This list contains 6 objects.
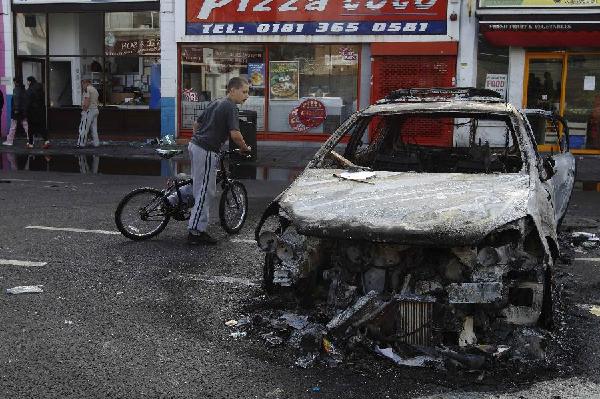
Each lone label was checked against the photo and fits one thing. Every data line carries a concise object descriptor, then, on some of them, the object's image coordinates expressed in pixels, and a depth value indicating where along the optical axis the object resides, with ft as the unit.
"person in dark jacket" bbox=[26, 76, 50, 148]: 57.36
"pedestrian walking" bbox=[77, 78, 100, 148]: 58.65
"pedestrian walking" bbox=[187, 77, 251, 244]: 24.03
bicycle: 24.82
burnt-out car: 13.89
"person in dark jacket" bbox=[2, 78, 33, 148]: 57.77
